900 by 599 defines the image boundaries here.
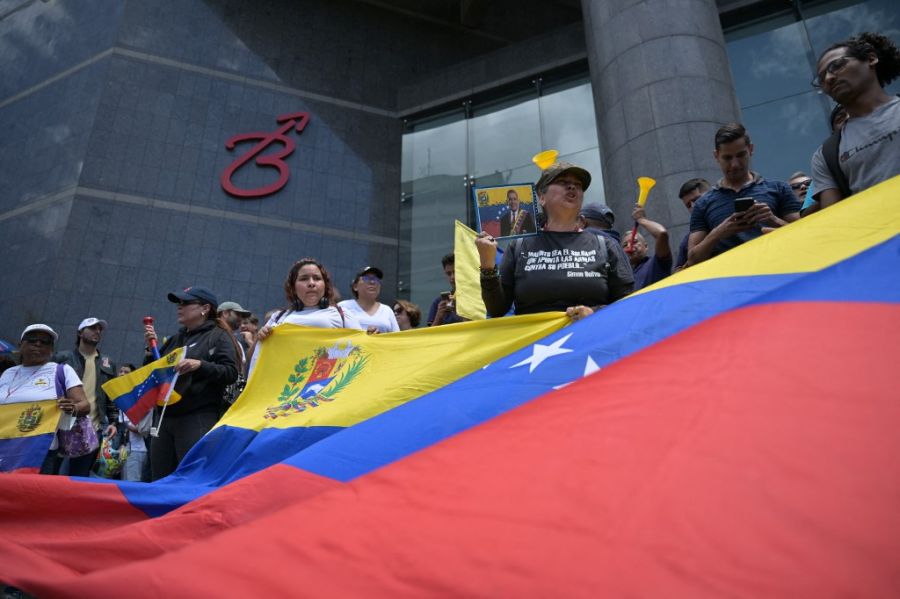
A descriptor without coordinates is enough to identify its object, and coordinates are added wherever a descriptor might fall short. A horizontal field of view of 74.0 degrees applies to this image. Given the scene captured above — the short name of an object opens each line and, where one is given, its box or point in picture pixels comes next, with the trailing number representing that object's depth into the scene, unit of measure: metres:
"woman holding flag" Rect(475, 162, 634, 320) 2.88
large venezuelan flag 0.78
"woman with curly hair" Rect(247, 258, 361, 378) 4.16
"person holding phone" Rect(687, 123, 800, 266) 3.13
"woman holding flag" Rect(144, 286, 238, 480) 3.87
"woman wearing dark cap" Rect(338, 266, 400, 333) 4.67
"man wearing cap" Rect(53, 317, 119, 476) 6.00
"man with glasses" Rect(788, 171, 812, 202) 4.55
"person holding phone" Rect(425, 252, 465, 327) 5.21
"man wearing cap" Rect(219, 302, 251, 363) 6.43
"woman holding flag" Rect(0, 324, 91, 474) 4.64
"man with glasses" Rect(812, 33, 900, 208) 2.34
